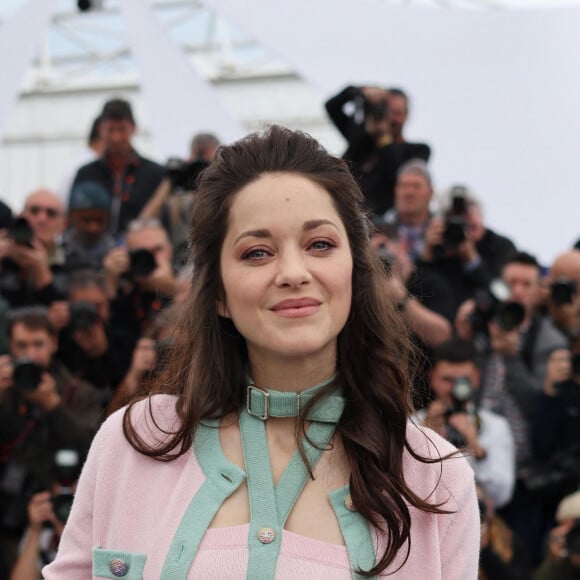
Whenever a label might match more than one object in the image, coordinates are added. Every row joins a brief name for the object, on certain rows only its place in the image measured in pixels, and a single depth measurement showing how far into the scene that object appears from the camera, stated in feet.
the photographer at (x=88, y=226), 17.61
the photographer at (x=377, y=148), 17.70
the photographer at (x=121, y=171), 18.67
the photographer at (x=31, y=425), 14.17
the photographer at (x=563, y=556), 13.34
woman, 5.63
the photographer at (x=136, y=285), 16.05
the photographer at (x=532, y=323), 16.03
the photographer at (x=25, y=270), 16.65
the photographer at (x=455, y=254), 16.12
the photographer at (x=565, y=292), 15.98
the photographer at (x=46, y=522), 13.69
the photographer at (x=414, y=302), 14.69
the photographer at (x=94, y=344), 15.53
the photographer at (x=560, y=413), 14.78
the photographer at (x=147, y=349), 13.78
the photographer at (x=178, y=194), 17.74
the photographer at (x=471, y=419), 13.76
